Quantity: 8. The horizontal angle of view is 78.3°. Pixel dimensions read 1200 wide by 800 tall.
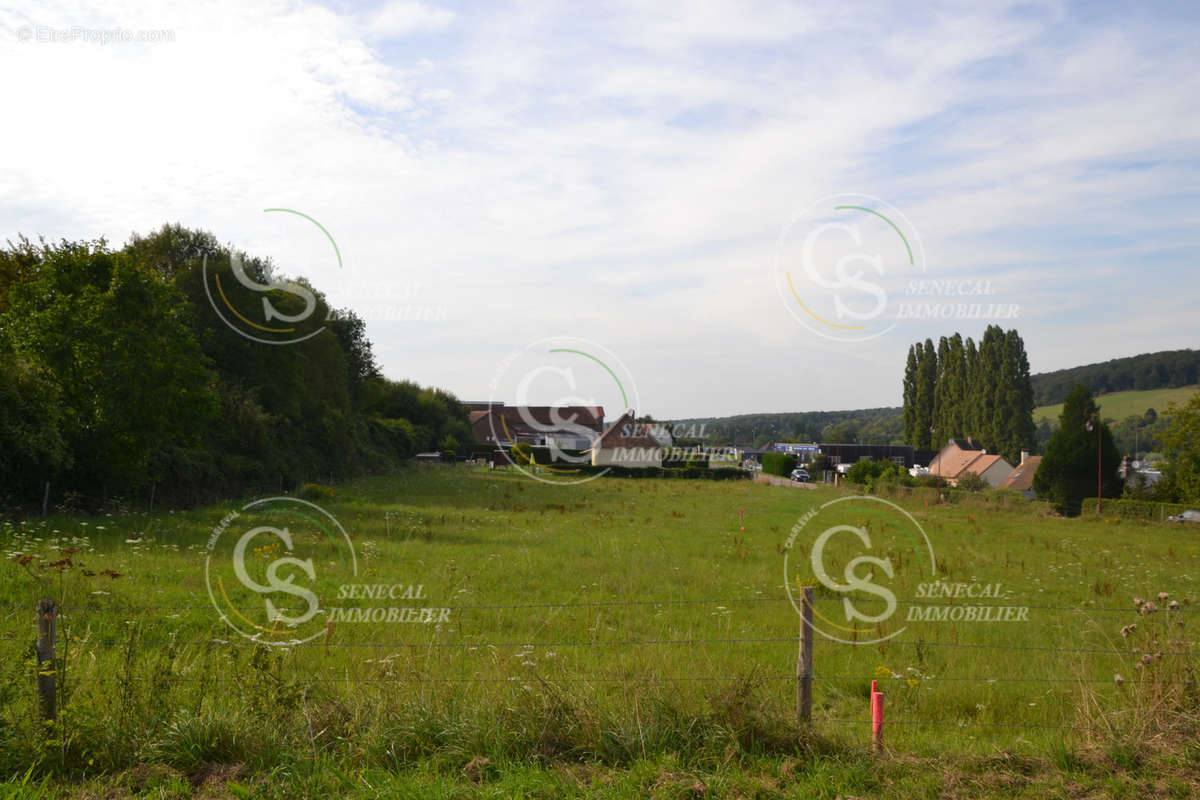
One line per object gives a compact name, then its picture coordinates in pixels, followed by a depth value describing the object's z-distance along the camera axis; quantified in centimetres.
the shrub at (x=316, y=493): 2723
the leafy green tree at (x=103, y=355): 1783
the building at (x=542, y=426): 7600
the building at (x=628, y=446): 5803
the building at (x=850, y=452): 10019
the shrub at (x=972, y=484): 5249
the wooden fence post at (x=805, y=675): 552
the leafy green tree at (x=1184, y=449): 3884
